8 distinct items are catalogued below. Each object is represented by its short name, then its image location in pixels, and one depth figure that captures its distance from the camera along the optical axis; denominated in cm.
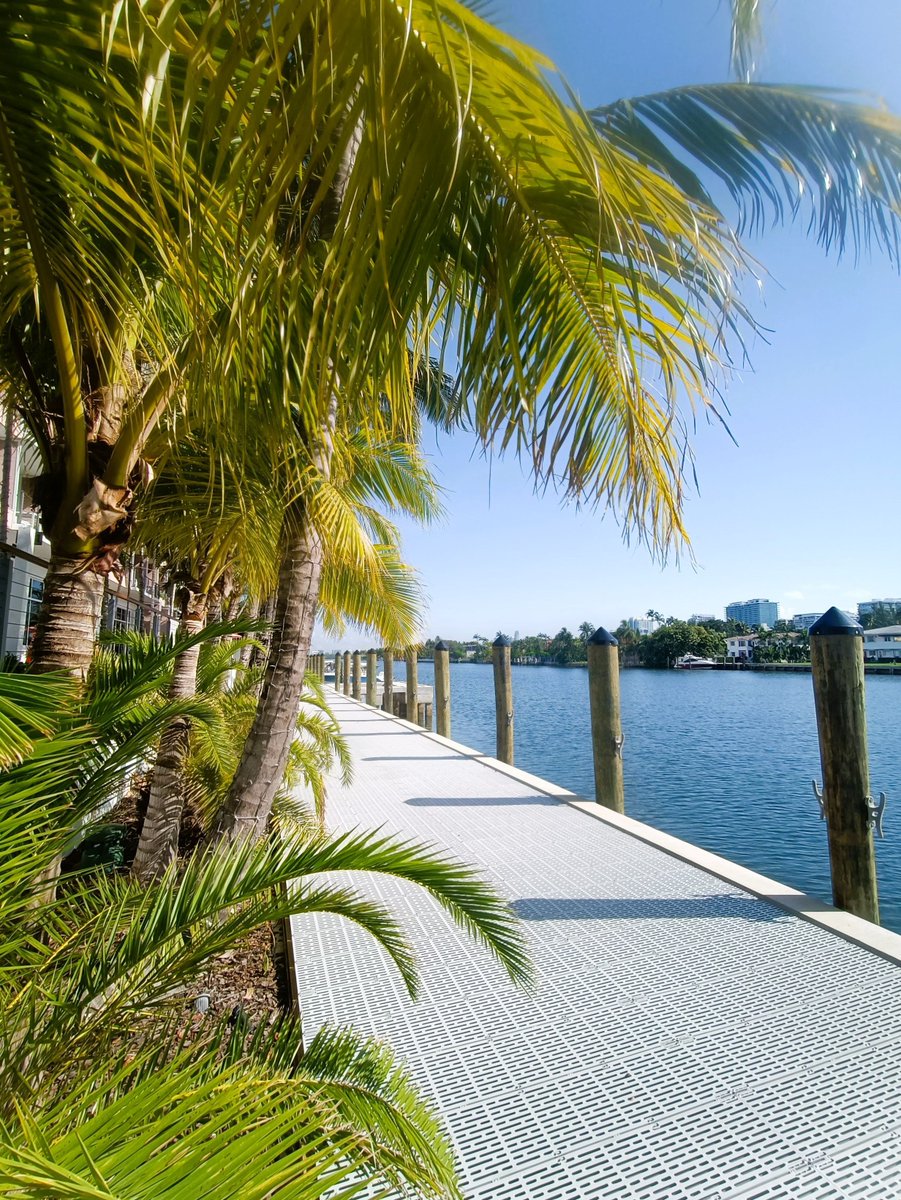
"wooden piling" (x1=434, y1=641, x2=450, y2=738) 1177
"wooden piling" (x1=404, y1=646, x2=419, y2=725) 1443
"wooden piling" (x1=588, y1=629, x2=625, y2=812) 612
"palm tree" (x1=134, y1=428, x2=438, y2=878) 293
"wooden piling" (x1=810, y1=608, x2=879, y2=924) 366
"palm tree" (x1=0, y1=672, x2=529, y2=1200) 101
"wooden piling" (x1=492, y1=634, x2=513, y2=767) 902
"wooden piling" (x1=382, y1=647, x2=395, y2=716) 1672
